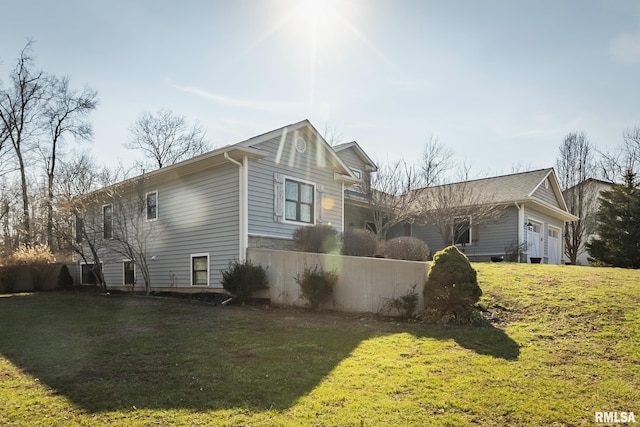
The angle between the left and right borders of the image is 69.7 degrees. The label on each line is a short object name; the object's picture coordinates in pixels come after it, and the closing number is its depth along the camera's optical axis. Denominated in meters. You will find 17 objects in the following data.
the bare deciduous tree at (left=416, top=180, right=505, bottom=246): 19.66
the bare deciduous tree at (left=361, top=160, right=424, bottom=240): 18.98
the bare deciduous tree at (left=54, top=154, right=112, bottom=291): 14.24
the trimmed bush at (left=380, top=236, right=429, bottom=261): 13.49
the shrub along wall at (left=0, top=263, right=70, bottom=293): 17.03
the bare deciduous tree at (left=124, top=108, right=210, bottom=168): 32.41
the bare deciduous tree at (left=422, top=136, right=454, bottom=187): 21.41
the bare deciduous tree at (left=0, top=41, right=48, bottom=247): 24.89
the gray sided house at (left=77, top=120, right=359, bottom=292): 12.55
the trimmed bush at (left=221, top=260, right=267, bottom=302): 11.10
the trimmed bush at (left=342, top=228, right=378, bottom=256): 13.51
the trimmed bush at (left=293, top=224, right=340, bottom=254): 13.06
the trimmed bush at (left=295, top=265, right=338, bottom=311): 10.04
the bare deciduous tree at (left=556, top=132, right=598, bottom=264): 28.25
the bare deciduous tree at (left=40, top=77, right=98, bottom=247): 26.59
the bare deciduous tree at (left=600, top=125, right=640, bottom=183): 26.81
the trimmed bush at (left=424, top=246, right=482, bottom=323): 8.14
